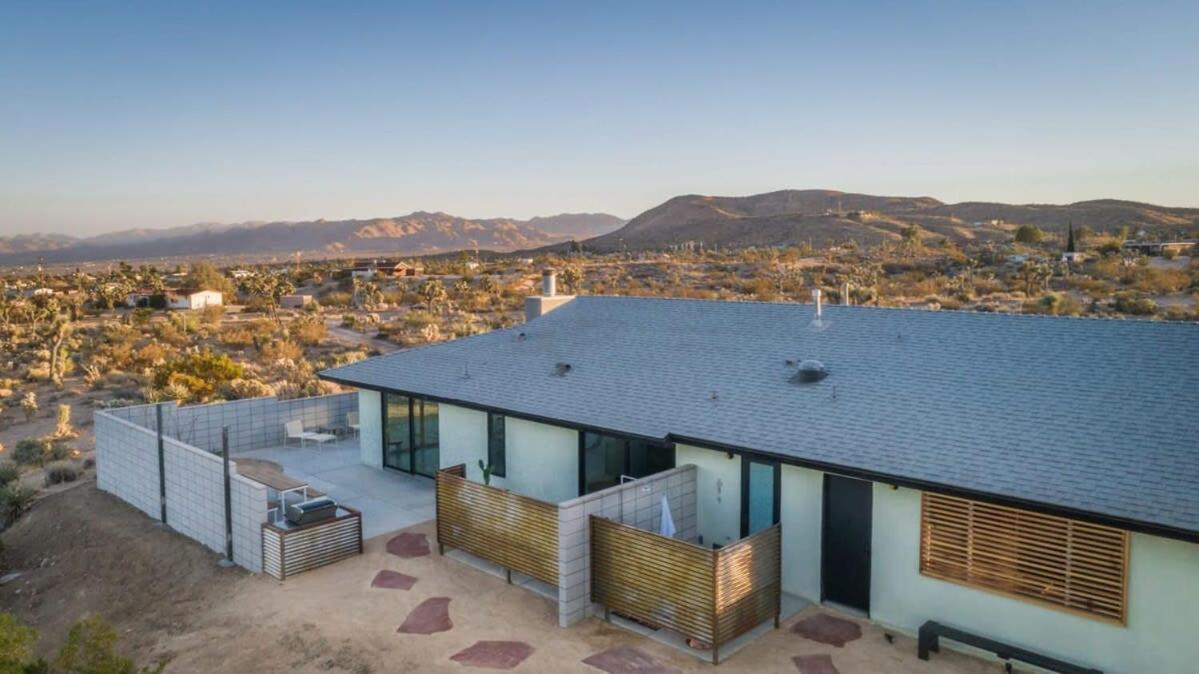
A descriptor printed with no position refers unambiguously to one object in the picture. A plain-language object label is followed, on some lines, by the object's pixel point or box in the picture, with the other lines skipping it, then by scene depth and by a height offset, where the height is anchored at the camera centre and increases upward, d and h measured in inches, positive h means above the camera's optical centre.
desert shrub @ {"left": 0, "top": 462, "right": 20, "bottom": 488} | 694.6 -181.4
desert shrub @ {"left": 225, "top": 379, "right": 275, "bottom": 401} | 992.9 -155.2
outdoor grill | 502.9 -154.6
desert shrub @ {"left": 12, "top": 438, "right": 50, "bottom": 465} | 808.3 -188.2
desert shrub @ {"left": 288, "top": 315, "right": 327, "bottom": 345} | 1605.6 -136.3
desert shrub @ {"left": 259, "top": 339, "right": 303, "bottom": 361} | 1424.7 -154.2
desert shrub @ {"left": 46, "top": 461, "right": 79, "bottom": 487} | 733.9 -190.3
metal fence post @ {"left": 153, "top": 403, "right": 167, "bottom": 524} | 591.5 -157.8
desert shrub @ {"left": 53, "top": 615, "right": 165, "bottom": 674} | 269.6 -131.2
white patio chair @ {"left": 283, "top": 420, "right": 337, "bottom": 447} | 770.2 -161.7
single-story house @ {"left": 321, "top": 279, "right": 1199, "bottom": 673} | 335.9 -95.0
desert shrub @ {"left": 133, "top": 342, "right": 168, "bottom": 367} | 1343.5 -152.1
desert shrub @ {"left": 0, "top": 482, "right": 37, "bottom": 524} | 653.9 -194.3
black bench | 336.8 -168.4
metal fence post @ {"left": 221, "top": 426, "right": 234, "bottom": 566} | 515.2 -167.7
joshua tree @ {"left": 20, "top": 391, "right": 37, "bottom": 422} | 1055.6 -182.6
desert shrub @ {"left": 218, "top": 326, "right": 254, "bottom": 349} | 1561.3 -143.2
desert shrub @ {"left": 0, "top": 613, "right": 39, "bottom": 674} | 257.3 -123.5
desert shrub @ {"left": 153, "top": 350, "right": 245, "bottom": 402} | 998.4 -138.9
